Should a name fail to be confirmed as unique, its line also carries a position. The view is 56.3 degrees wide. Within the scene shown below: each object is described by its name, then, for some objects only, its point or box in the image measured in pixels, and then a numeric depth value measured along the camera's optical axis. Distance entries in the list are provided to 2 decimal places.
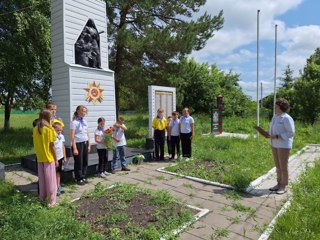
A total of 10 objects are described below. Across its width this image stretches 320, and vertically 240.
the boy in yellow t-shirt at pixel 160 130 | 8.36
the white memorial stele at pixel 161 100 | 9.41
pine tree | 13.30
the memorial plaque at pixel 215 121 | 14.84
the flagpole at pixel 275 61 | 13.02
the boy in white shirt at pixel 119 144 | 6.91
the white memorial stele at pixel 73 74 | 7.73
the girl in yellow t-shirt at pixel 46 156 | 4.46
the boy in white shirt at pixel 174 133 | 8.45
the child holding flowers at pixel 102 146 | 6.46
